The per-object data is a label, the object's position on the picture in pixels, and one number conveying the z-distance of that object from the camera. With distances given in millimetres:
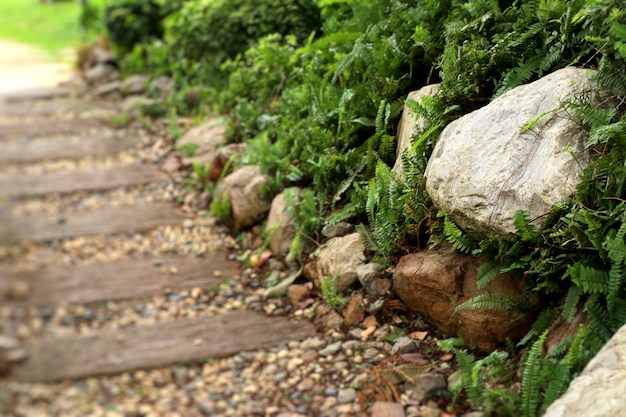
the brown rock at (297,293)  4688
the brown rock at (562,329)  3301
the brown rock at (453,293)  3592
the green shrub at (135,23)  10078
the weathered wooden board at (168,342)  3752
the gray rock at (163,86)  8506
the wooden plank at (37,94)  9008
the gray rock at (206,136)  6871
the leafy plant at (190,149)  6918
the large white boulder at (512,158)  3441
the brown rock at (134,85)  8867
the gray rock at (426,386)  3469
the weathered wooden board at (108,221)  5488
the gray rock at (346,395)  3596
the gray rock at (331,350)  4043
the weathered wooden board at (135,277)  4625
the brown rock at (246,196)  5590
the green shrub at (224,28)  7391
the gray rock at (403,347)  3863
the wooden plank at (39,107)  8359
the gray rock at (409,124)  4438
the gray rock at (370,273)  4297
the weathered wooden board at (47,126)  7699
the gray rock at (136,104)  8218
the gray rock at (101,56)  10180
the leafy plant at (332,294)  4355
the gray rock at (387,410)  3367
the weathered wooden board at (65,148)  6949
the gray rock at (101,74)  9719
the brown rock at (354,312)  4246
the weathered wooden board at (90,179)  6289
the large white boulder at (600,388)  2613
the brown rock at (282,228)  5129
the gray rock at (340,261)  4430
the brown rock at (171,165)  6809
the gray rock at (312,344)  4145
